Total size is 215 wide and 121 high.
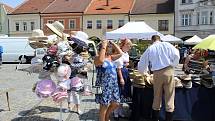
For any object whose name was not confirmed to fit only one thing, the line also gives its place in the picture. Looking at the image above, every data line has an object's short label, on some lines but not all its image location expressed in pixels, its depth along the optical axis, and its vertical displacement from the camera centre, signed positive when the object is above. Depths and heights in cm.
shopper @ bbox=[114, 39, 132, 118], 451 -45
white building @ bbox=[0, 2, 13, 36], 3906 +587
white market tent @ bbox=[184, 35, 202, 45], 1959 +101
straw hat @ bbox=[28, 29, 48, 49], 465 +27
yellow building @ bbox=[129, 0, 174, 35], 3153 +498
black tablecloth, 441 -91
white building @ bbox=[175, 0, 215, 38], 2911 +443
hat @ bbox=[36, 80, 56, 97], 435 -60
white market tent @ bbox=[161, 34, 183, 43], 2008 +121
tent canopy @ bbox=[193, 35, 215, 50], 643 +28
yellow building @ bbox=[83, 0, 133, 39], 3286 +507
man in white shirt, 409 -27
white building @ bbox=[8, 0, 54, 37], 3518 +536
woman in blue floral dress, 409 -49
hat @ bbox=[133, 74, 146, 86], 447 -48
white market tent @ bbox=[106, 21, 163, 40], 1080 +98
